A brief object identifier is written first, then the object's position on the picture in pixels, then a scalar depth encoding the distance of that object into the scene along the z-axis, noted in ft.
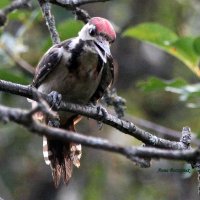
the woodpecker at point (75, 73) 21.32
